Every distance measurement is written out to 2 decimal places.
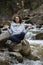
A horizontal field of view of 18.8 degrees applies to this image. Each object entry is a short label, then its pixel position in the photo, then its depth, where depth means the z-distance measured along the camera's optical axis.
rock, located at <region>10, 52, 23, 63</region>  4.49
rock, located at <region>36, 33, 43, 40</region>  7.48
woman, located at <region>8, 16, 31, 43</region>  4.42
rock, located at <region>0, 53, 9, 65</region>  4.01
